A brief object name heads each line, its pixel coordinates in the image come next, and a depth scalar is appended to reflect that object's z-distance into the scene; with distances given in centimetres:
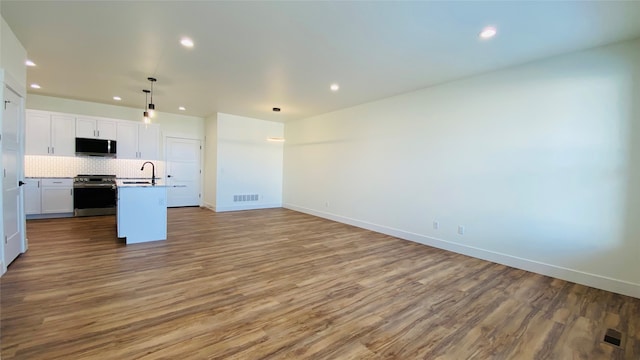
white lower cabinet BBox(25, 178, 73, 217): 590
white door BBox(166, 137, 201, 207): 789
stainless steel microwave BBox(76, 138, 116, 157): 638
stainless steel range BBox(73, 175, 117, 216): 633
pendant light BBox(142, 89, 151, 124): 478
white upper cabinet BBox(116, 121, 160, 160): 692
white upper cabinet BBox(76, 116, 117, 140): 641
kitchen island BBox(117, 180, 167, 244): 438
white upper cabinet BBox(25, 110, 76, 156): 595
